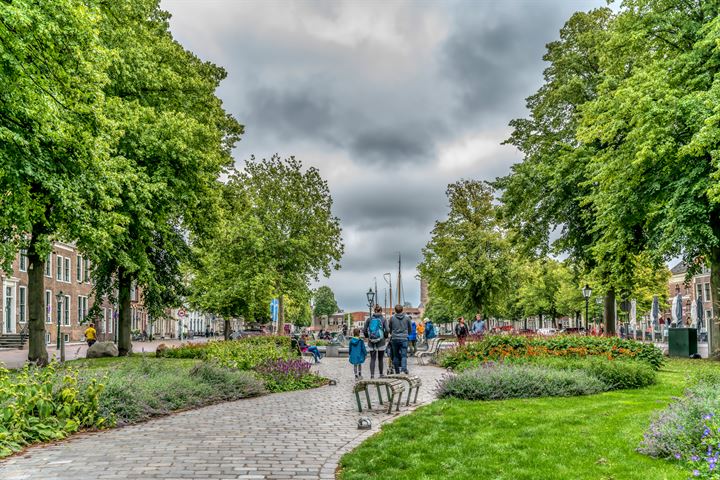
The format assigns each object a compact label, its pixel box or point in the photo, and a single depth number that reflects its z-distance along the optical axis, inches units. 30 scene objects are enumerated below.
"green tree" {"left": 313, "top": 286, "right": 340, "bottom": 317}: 5935.0
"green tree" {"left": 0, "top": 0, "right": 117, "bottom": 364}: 522.9
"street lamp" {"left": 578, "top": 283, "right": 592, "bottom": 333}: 1450.5
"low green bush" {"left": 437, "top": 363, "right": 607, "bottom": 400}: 513.0
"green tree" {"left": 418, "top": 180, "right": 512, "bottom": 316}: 1845.5
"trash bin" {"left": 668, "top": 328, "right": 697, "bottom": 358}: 1009.5
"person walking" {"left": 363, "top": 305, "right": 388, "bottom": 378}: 690.2
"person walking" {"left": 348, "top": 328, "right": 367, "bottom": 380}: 765.9
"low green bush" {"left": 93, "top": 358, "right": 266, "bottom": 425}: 446.3
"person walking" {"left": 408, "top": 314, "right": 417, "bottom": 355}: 1246.9
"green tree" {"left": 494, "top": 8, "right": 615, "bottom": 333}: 1178.0
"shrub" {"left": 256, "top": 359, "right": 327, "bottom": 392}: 656.7
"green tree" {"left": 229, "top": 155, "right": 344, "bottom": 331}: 1622.8
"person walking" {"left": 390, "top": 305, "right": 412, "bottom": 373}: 681.6
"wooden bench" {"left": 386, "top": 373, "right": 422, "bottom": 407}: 520.5
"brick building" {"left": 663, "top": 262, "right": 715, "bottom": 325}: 2815.0
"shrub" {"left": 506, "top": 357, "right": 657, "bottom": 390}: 563.2
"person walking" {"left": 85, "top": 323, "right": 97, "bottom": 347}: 1451.8
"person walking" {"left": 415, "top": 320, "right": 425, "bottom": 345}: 1846.7
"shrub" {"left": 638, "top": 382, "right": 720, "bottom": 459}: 280.8
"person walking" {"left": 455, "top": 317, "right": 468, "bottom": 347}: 1133.5
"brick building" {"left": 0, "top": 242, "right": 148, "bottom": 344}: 1886.1
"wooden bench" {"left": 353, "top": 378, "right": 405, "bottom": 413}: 472.0
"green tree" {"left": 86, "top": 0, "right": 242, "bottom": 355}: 867.0
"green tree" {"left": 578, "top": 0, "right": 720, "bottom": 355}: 847.1
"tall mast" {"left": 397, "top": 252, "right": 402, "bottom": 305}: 2565.5
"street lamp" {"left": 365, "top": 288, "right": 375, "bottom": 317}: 1290.6
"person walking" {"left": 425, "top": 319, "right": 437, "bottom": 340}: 1302.4
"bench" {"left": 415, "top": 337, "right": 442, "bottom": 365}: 1087.3
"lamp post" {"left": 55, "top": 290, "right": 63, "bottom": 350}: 1185.4
